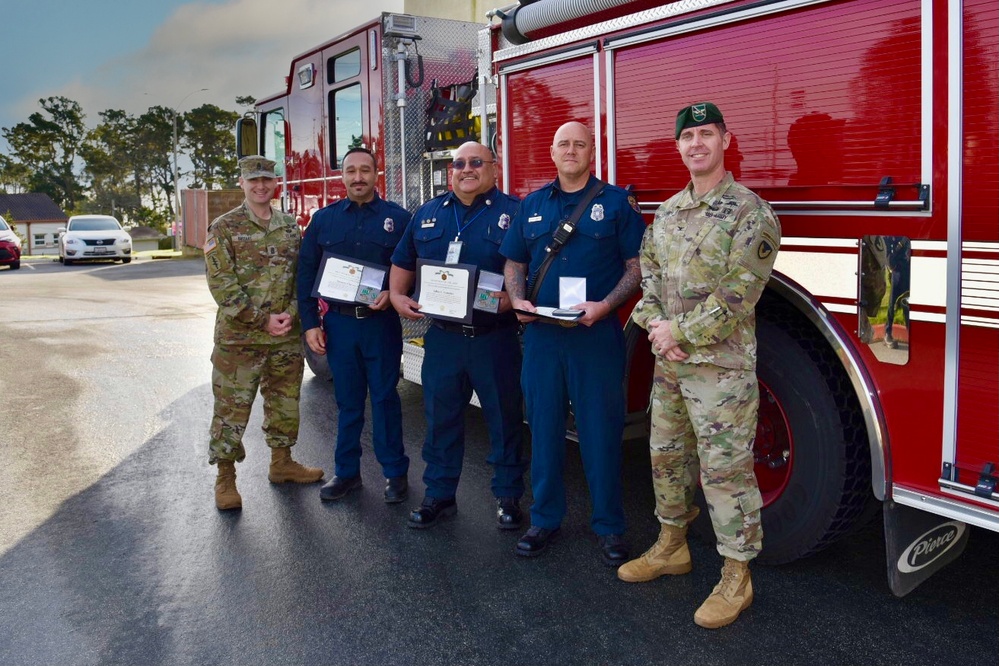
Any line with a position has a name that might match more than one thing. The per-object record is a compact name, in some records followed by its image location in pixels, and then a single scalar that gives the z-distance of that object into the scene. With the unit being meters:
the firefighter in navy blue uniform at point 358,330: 4.66
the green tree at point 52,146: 74.19
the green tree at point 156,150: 70.81
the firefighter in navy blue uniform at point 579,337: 3.77
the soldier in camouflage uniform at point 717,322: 3.19
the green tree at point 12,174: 74.19
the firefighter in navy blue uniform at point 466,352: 4.22
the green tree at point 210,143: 67.44
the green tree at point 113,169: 72.19
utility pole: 34.47
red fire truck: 2.85
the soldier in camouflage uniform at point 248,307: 4.66
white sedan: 26.70
